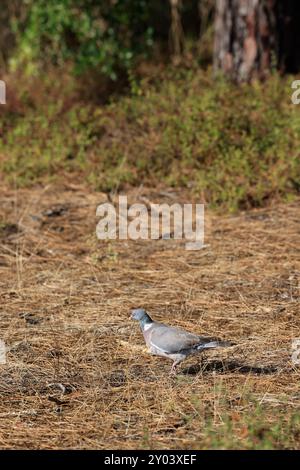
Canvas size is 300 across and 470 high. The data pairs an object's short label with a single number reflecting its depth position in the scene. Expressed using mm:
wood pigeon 9031
